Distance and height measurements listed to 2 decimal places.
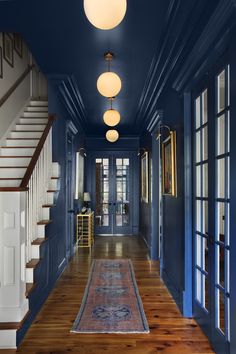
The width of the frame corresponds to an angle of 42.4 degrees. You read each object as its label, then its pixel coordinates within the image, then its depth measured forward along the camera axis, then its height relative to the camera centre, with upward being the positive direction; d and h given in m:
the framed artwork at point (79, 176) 6.40 +0.27
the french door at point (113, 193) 8.59 -0.13
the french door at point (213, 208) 2.15 -0.17
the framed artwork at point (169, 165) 3.57 +0.29
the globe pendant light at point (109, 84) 3.22 +1.11
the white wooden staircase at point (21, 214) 2.59 -0.25
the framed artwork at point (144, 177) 6.64 +0.26
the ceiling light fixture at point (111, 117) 4.61 +1.08
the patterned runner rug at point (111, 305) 2.87 -1.31
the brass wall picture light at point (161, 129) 4.01 +0.86
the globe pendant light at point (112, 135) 6.28 +1.10
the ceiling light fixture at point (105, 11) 1.79 +1.06
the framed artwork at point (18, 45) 5.42 +2.63
